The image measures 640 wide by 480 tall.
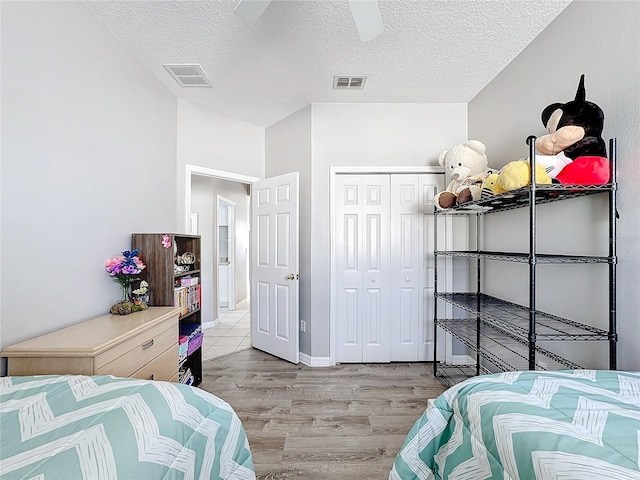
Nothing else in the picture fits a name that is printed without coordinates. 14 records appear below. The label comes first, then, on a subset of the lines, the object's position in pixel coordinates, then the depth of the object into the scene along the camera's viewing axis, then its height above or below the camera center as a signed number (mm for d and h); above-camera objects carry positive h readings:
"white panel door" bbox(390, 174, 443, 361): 3096 -251
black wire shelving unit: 1476 -493
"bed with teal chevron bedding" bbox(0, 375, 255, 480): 701 -501
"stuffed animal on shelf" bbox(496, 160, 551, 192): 1537 +327
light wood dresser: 1337 -516
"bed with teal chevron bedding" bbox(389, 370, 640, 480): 690 -490
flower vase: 2084 -370
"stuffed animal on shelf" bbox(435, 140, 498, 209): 2344 +564
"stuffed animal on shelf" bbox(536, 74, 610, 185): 1468 +469
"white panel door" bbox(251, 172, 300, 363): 3078 -273
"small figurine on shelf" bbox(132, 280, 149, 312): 2088 -399
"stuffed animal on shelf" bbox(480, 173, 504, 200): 1787 +315
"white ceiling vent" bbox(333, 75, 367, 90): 2607 +1369
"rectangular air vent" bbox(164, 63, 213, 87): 2422 +1366
